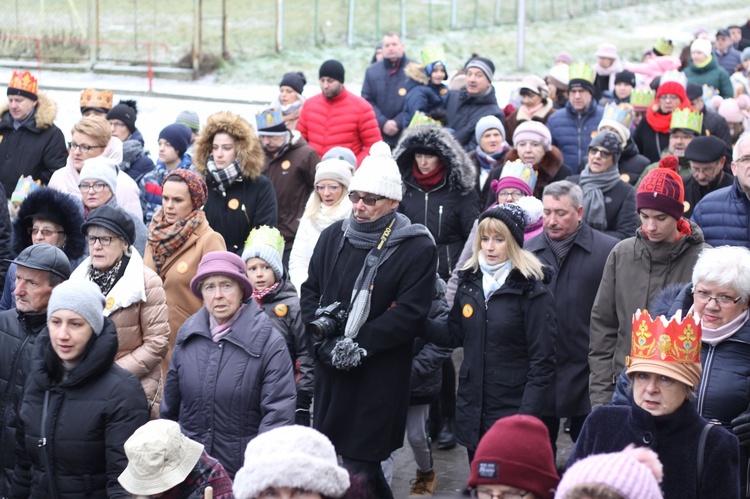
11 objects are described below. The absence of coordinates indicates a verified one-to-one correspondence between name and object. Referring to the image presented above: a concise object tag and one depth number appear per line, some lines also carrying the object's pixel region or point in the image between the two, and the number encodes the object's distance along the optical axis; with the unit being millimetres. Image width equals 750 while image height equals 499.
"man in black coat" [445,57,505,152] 20542
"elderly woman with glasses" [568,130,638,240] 15308
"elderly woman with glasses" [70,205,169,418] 11799
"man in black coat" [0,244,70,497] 10731
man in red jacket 20220
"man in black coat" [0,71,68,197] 19065
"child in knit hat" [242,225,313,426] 12566
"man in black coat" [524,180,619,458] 13217
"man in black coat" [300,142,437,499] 11484
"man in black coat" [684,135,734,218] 15483
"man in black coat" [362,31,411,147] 23524
